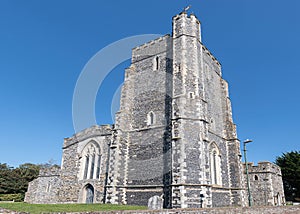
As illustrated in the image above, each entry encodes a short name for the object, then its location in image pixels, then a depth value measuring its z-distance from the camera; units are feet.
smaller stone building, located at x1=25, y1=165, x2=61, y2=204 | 72.12
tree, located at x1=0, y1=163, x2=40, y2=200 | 115.44
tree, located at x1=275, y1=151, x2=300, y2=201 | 105.70
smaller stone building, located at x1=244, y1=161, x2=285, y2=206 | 71.20
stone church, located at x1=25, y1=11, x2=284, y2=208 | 47.67
